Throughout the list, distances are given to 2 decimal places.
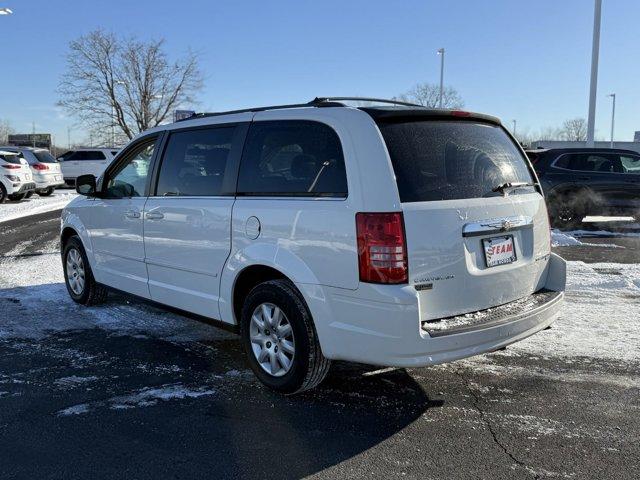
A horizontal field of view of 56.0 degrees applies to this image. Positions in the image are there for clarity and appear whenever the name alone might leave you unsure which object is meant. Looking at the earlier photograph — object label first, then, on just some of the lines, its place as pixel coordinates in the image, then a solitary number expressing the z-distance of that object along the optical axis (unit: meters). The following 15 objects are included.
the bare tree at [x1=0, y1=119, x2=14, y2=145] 96.82
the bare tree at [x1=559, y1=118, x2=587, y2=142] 99.98
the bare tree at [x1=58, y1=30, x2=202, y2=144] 35.91
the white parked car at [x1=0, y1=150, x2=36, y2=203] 18.34
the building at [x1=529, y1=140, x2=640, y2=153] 50.04
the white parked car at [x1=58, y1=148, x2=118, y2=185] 26.17
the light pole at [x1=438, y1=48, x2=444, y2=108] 41.50
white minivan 3.38
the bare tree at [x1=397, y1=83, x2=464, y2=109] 47.39
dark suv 12.30
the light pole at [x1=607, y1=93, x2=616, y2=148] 79.39
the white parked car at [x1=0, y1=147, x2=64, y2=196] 20.41
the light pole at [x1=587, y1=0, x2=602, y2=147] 18.85
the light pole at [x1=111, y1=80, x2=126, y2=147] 36.22
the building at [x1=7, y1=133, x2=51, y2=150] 86.98
